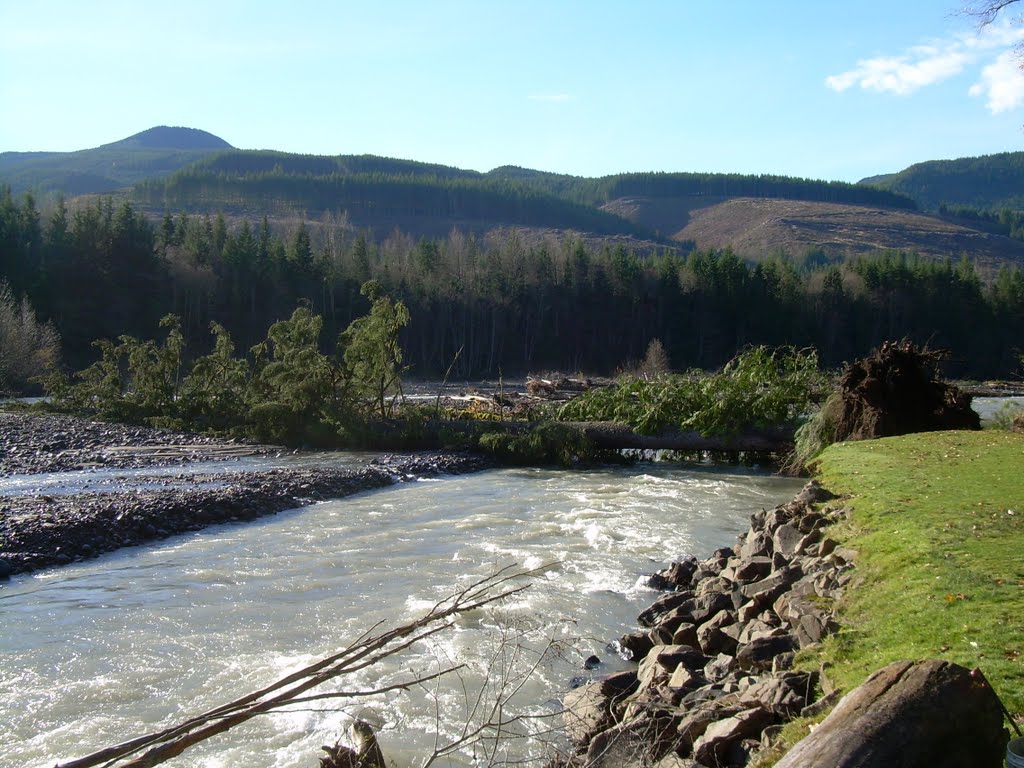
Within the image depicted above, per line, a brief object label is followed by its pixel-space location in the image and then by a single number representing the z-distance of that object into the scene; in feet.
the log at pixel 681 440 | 74.28
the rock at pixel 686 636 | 26.20
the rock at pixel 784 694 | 17.84
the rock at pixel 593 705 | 20.13
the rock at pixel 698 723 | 18.72
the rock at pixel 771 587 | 27.27
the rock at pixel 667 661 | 23.35
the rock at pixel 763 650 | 22.09
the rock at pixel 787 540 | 32.86
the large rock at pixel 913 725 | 12.37
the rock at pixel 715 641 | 25.08
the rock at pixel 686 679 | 21.88
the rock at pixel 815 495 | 39.60
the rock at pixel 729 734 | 17.51
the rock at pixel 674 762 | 17.01
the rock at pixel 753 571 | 31.81
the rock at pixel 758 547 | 34.86
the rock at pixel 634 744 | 16.85
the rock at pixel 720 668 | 22.26
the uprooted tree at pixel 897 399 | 61.36
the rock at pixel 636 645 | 27.40
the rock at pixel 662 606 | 30.30
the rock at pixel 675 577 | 35.04
